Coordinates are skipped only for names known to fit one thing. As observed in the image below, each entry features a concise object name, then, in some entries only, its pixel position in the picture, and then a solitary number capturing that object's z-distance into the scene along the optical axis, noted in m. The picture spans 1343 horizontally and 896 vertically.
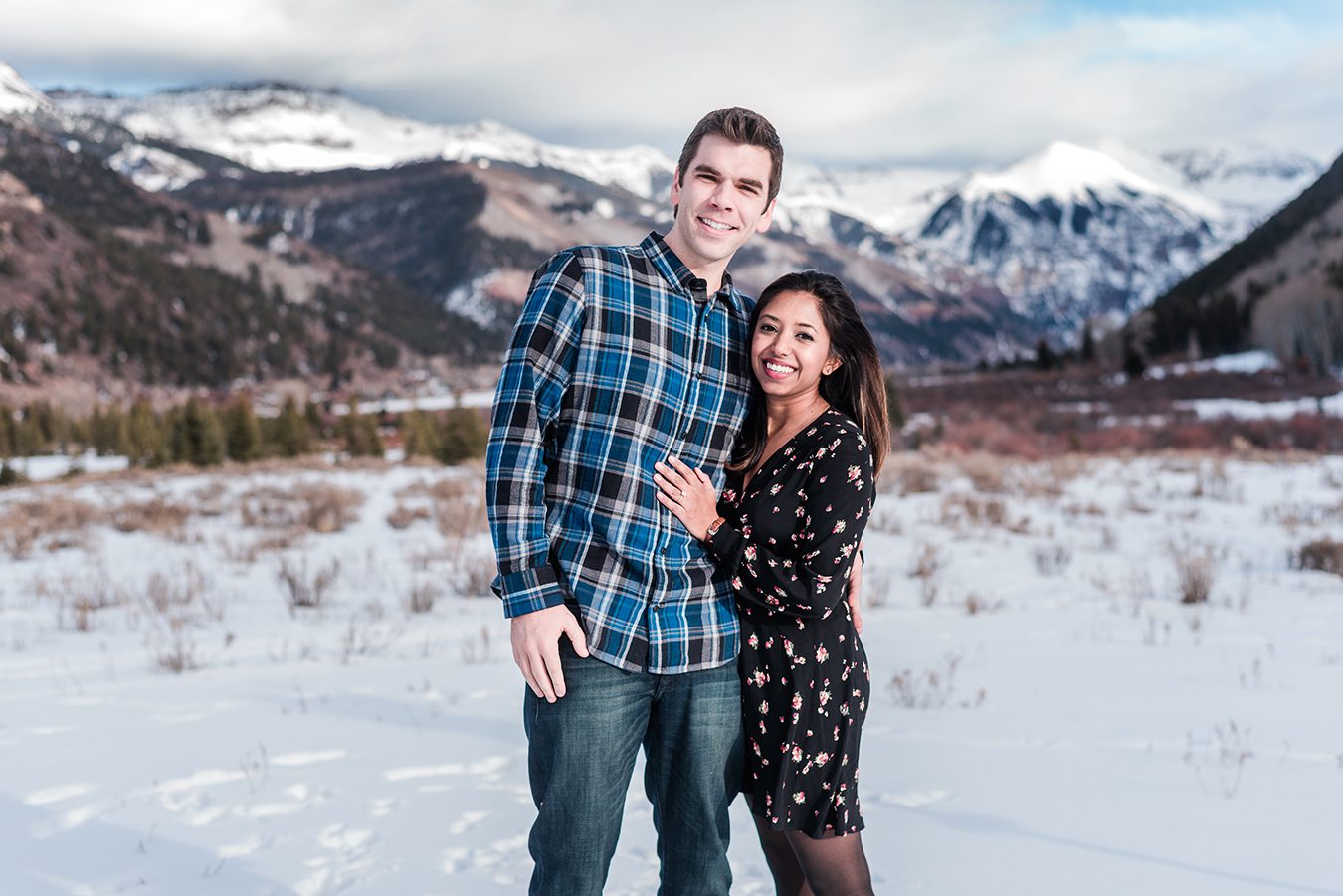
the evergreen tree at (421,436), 30.45
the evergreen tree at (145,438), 34.80
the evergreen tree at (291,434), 34.81
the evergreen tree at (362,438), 33.72
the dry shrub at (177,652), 5.64
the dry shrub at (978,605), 7.24
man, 2.08
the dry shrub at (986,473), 13.97
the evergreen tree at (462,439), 26.50
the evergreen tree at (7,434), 46.69
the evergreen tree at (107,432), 48.53
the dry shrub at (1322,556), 8.36
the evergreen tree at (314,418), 42.19
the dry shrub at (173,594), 7.18
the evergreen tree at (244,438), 33.06
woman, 2.20
